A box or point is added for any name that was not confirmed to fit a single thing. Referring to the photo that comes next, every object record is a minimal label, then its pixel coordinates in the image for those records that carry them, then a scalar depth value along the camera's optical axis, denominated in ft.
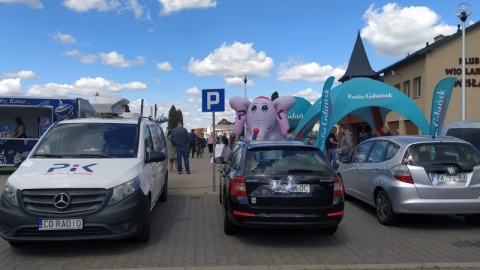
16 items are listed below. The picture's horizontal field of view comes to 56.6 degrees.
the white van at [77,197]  17.70
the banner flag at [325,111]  46.39
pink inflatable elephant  46.34
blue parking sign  35.04
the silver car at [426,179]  22.75
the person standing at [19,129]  50.66
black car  19.47
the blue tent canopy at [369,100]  47.67
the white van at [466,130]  31.55
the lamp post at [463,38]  56.29
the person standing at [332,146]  51.98
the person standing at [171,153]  52.20
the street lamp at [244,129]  49.45
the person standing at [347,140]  54.20
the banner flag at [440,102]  46.98
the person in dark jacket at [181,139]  48.55
